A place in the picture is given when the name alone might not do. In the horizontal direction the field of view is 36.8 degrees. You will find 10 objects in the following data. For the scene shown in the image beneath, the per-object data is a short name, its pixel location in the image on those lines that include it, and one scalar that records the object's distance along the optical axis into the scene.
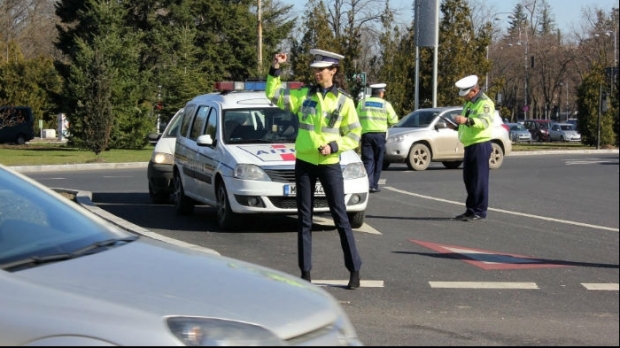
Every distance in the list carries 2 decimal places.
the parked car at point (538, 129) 57.53
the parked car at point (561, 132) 56.19
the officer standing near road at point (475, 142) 10.66
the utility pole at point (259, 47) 41.91
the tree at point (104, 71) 31.11
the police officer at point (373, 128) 15.18
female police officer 7.31
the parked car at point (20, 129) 46.84
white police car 10.59
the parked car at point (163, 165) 14.12
